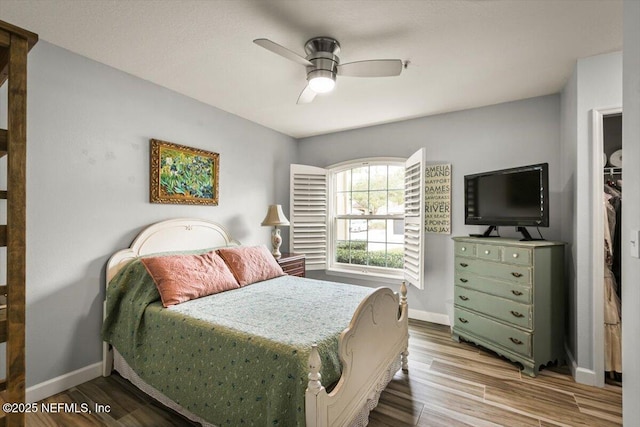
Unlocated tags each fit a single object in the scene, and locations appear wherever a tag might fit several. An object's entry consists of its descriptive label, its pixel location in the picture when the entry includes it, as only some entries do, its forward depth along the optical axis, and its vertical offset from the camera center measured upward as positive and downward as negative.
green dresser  2.50 -0.74
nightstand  3.65 -0.60
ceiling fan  1.98 +1.00
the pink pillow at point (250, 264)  2.82 -0.47
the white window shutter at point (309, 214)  4.37 +0.02
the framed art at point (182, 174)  2.82 +0.42
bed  1.45 -0.77
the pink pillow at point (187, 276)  2.22 -0.48
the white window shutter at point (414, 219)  3.26 -0.05
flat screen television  2.61 +0.17
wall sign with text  3.58 +0.20
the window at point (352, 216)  4.11 -0.01
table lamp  3.77 -0.07
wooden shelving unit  1.12 -0.03
